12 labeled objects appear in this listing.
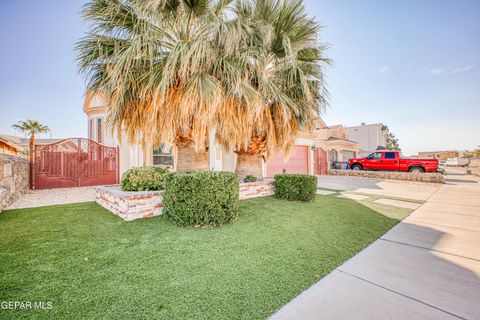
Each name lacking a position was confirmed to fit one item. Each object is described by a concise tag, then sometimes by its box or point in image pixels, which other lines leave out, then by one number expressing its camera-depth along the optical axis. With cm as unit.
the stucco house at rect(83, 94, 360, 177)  543
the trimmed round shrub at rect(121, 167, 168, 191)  476
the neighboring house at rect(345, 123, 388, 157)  2894
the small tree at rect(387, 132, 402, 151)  3886
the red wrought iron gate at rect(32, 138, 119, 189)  811
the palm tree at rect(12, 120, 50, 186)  2327
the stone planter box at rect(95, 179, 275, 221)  412
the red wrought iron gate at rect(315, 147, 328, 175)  1675
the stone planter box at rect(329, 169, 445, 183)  1229
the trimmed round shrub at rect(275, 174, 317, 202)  594
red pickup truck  1330
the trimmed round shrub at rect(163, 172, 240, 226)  371
